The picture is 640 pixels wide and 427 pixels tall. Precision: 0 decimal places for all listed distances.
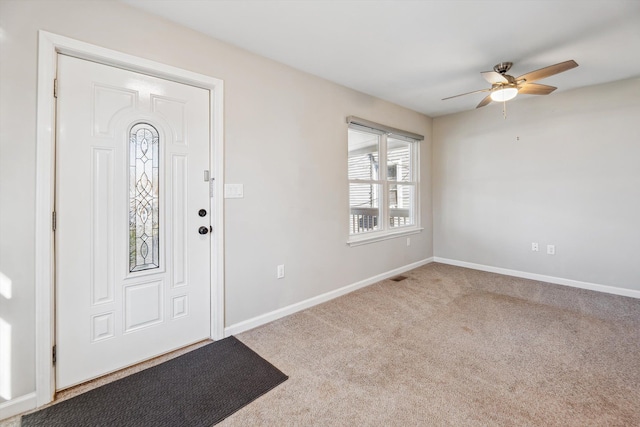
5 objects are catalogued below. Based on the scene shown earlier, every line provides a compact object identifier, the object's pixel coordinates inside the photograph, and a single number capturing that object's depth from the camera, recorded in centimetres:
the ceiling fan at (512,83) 240
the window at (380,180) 369
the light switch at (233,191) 235
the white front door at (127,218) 175
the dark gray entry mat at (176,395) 152
